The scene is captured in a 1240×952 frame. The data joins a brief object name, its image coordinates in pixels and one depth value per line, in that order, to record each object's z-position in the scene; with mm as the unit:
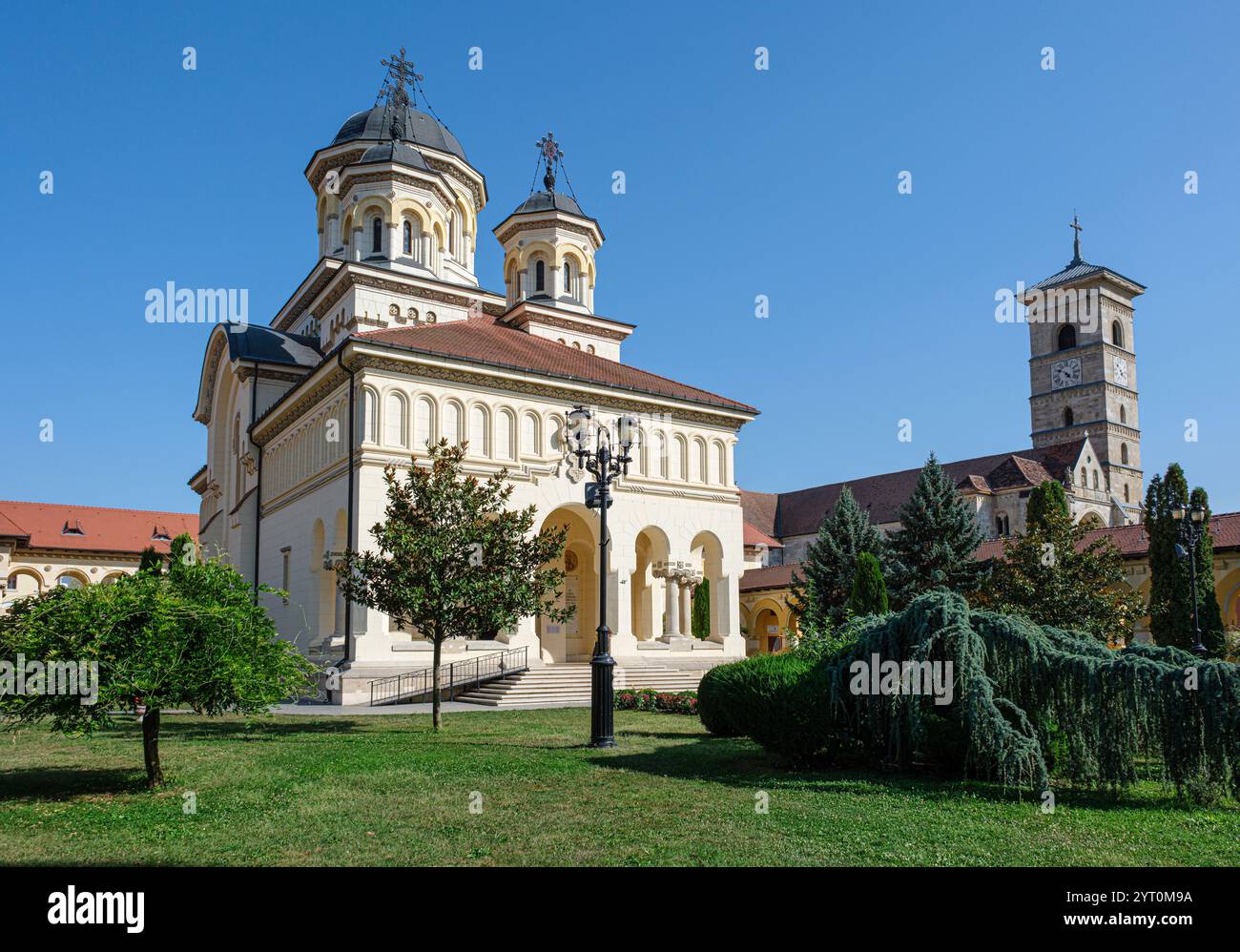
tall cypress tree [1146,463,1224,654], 29109
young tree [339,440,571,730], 16875
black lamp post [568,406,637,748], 14148
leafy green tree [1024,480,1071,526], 32537
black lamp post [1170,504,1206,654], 21203
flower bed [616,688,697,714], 20812
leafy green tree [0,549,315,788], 9031
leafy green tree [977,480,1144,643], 23797
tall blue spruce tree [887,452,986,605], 36375
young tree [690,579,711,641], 40094
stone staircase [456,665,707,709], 23969
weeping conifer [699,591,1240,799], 8539
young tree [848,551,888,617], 28078
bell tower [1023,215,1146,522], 75562
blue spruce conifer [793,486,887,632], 38188
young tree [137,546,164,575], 35156
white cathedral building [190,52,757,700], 26516
